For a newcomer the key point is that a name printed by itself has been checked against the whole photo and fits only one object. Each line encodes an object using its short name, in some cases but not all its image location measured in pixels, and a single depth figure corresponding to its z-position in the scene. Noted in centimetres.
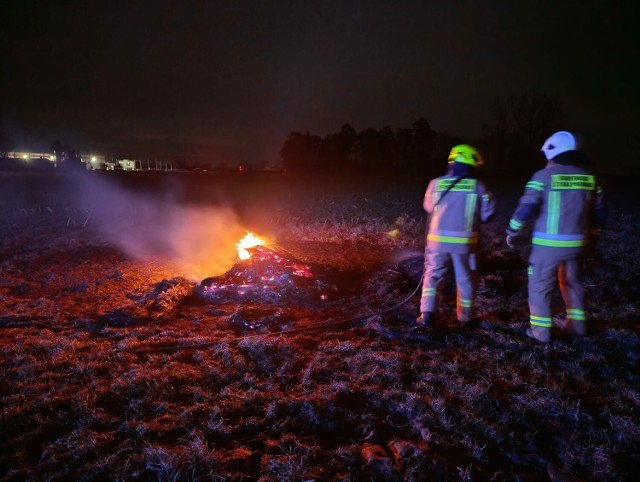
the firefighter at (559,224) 406
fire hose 454
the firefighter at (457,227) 452
